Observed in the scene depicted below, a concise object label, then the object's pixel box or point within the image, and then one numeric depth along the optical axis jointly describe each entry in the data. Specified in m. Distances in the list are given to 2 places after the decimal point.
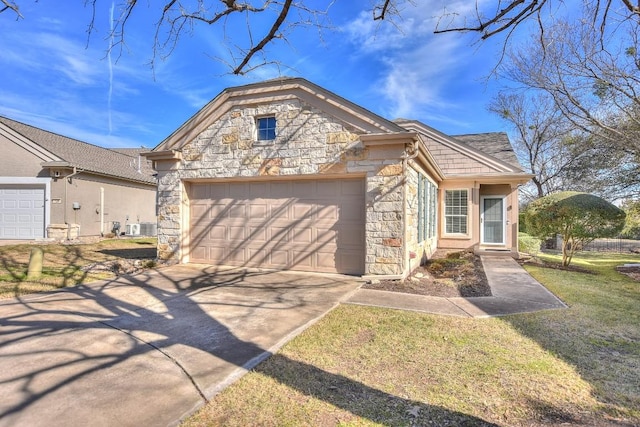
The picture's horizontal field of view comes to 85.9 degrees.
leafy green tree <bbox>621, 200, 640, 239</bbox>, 17.27
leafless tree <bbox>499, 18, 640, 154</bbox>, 11.80
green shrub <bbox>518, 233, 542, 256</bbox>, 14.84
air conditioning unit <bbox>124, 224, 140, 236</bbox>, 18.33
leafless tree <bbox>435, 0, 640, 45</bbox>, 3.88
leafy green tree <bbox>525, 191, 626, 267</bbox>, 9.70
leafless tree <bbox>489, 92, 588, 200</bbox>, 22.81
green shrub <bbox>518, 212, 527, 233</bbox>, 19.73
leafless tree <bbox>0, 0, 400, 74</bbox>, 4.11
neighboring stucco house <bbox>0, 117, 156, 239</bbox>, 14.63
